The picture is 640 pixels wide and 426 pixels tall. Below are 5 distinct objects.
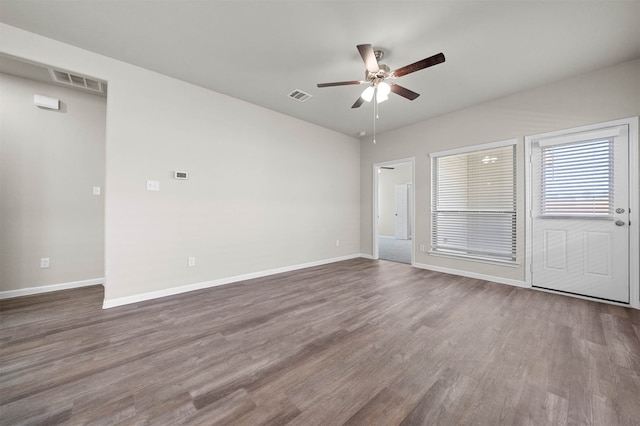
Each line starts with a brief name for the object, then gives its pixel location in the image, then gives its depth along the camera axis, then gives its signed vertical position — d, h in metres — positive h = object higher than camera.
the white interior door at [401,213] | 9.06 -0.05
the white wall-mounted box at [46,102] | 3.16 +1.48
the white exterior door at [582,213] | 2.90 -0.01
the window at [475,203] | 3.80 +0.16
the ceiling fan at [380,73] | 2.15 +1.42
